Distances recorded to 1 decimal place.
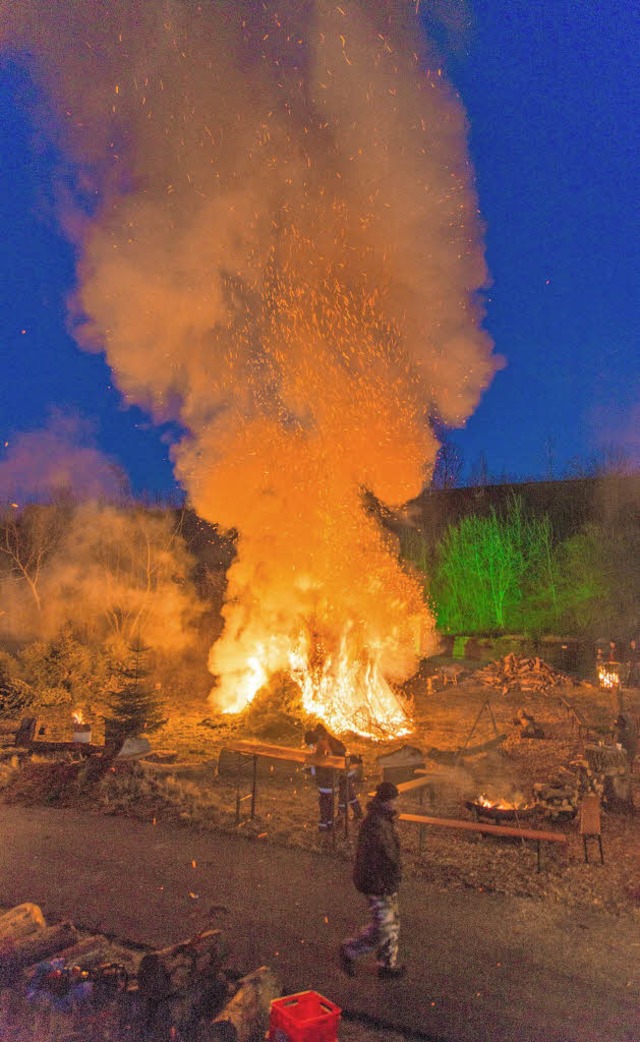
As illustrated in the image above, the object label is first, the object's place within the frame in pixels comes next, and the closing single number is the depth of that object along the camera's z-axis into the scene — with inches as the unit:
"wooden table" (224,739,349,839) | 327.6
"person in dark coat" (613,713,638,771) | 418.9
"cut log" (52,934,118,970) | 179.2
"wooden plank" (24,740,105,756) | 434.6
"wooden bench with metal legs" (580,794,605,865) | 286.5
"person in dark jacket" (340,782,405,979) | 194.9
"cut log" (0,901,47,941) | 190.7
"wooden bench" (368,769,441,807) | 340.8
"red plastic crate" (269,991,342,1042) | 149.7
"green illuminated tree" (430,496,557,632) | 1264.8
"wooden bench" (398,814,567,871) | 281.1
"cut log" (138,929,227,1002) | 165.8
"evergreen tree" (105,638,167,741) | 540.1
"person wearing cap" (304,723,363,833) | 320.8
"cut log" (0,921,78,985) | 176.7
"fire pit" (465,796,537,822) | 333.4
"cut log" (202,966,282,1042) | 156.1
